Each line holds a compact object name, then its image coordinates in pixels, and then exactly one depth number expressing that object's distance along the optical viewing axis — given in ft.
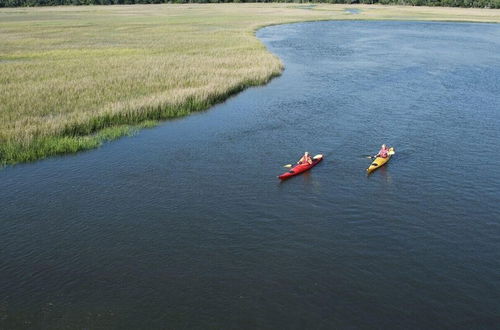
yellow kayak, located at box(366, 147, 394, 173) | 94.94
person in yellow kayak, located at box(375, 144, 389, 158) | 98.95
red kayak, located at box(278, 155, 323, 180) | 92.48
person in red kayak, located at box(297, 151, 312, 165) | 96.07
